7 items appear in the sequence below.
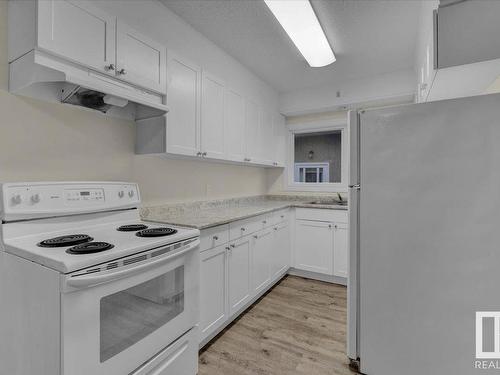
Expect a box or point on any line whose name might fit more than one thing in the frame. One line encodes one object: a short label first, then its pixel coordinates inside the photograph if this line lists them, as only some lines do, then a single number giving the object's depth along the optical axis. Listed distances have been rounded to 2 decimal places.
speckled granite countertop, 1.91
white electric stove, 0.99
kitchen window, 3.82
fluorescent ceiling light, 1.82
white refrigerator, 1.25
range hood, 1.28
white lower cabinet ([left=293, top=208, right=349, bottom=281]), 3.04
